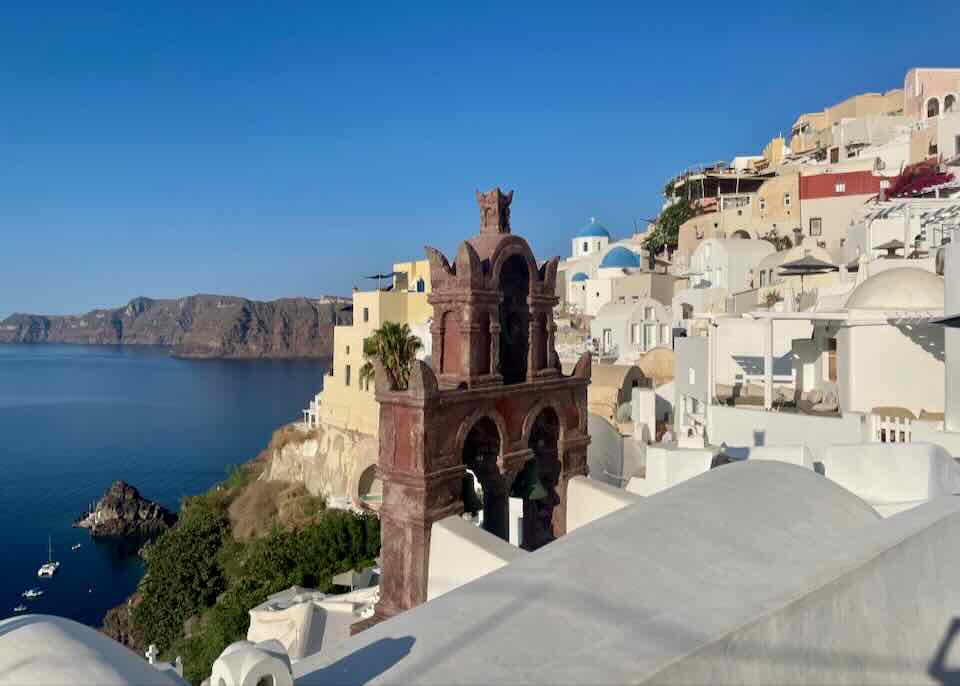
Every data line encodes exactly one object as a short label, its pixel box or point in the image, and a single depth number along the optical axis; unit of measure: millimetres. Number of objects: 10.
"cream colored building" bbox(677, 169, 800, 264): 48906
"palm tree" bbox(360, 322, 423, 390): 32281
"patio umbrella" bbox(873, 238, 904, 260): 23094
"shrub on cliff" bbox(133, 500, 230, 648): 30828
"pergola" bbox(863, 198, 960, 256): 24516
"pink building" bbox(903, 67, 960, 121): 53875
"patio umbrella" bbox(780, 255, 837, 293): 24406
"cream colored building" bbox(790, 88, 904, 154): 62719
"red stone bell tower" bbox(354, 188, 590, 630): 9023
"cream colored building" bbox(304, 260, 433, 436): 38281
